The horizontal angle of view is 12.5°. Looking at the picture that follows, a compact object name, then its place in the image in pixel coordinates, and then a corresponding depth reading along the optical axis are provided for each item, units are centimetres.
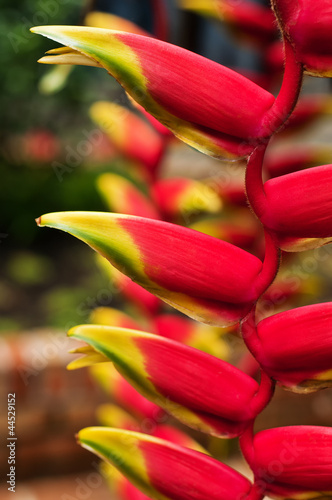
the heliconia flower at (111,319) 68
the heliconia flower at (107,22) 68
